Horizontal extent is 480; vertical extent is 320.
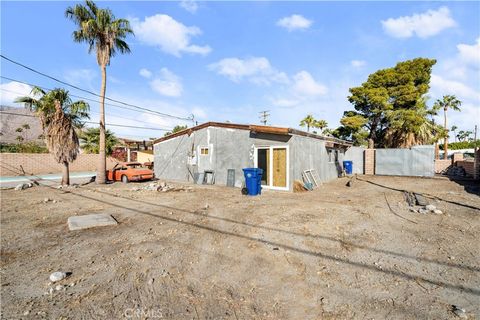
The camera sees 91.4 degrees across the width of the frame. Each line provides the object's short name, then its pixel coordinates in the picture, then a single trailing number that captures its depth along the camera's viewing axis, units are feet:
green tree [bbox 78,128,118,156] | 86.69
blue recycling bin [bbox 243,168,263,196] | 34.50
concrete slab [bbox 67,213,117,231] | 19.53
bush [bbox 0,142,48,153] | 85.32
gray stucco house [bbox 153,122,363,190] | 38.06
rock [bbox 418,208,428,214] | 23.50
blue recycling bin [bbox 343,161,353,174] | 64.23
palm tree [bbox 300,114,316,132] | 126.31
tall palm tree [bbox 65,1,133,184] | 45.44
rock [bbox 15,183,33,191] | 41.24
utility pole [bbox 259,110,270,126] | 95.25
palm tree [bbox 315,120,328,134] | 124.36
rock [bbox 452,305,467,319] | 8.88
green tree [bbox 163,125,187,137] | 128.30
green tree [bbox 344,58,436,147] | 80.07
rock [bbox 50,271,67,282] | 11.50
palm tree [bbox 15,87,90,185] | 42.01
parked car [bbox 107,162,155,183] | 51.26
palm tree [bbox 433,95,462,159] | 112.78
